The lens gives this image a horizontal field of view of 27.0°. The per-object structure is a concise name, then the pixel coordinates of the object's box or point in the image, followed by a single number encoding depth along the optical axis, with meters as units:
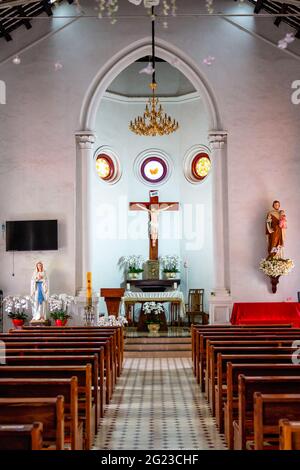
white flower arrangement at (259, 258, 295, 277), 15.14
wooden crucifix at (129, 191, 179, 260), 19.53
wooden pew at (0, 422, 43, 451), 3.26
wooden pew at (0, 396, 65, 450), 4.20
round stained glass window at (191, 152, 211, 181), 19.80
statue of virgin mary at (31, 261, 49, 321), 15.10
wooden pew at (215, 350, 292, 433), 6.91
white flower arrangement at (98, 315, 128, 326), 14.61
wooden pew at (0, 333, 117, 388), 8.92
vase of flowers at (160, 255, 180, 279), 19.35
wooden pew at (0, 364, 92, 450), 6.02
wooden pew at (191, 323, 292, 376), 10.98
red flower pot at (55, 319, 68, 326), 14.96
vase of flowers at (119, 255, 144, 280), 19.28
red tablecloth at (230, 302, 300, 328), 15.02
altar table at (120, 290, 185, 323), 17.28
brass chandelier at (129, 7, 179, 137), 15.16
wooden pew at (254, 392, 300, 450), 4.47
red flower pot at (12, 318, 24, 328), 15.18
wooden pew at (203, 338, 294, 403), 7.81
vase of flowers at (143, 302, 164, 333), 16.08
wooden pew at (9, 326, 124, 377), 11.06
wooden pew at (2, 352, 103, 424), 6.91
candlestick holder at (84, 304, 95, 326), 14.98
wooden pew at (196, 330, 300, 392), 9.31
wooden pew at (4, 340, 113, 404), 8.47
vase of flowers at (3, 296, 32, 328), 15.09
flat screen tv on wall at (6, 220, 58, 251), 15.60
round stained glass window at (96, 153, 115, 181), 19.89
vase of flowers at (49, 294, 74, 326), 14.95
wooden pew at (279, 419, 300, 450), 3.39
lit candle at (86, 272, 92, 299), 14.60
